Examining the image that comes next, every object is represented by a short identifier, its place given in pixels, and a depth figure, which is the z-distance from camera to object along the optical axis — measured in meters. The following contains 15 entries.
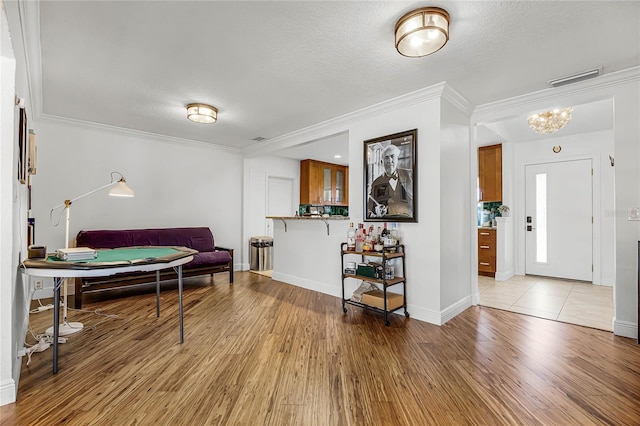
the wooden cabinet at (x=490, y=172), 5.59
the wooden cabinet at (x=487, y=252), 5.36
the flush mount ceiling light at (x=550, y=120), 3.73
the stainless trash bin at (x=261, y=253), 6.00
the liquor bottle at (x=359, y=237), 3.51
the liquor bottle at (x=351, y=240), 3.61
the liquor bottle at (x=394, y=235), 3.32
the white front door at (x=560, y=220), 4.91
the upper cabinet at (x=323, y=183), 7.26
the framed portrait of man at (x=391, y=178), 3.29
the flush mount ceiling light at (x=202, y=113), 3.68
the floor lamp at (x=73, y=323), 2.79
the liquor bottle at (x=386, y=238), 3.28
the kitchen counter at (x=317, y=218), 4.05
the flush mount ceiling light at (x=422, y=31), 1.95
